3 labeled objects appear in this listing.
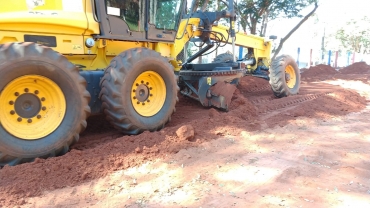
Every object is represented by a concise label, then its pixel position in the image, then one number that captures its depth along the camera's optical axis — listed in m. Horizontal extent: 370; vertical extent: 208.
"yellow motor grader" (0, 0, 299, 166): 3.61
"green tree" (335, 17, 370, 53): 42.39
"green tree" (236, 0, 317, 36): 14.94
